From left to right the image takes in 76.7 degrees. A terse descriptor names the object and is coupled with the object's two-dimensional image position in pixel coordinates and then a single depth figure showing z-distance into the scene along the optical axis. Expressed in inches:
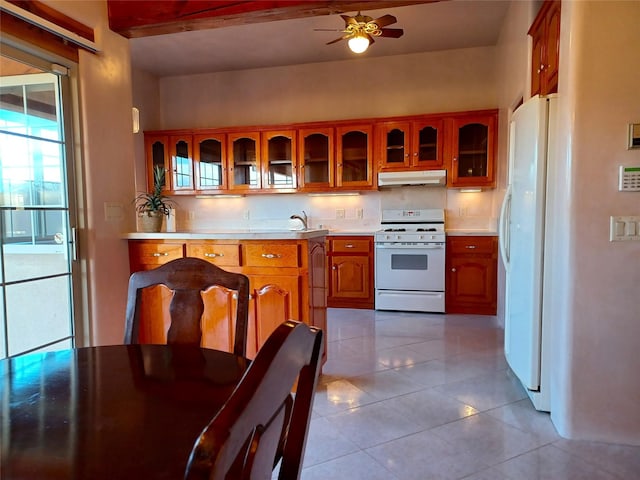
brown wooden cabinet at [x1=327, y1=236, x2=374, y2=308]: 180.2
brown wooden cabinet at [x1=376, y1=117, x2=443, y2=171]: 176.1
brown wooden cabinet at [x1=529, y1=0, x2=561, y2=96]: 90.0
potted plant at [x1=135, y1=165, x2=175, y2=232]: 108.5
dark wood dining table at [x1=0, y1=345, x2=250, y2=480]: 25.8
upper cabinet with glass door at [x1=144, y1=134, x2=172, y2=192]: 204.2
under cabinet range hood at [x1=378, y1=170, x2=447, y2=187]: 174.4
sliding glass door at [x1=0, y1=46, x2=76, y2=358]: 79.0
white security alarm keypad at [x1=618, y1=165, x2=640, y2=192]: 72.4
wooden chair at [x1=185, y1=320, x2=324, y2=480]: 15.5
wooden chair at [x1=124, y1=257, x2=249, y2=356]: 55.6
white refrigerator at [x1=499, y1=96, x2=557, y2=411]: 84.4
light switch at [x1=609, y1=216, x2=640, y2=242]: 73.1
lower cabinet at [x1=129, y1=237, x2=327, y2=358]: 96.3
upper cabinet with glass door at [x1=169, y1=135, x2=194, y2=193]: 202.7
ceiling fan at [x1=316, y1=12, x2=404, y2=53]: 129.2
